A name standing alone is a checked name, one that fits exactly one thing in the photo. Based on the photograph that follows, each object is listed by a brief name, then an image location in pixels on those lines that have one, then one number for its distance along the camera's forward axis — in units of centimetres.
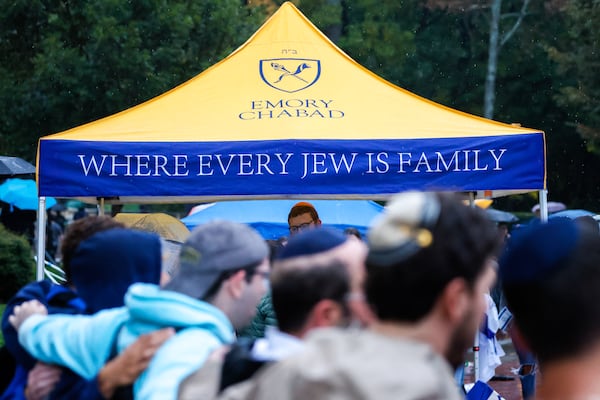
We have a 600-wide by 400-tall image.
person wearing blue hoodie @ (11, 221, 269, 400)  291
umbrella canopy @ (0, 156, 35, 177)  1574
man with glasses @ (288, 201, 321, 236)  830
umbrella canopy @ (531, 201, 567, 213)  3074
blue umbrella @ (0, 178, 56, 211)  2475
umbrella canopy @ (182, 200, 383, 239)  1398
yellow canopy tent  797
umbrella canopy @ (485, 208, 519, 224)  2700
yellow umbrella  912
